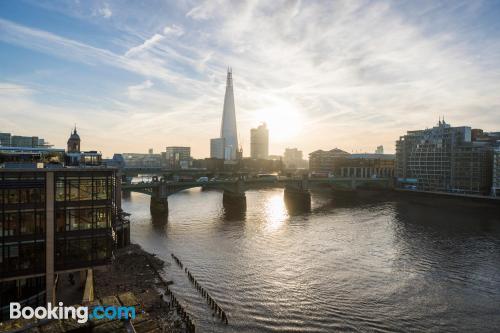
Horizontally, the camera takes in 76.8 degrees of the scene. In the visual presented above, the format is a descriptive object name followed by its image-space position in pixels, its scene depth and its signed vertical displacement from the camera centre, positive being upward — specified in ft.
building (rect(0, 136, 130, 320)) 81.41 -17.34
